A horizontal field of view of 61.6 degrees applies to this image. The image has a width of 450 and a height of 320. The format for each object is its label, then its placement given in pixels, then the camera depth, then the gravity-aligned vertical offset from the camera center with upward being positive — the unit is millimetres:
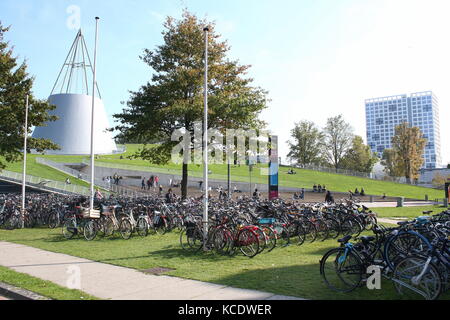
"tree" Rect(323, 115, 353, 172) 70375 +6470
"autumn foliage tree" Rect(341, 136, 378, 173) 69750 +3036
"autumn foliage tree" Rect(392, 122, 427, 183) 63438 +4282
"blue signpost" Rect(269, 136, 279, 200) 18266 -22
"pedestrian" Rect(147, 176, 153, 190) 36506 -908
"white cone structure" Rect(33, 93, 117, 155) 60562 +7797
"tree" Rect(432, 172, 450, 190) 56569 -1235
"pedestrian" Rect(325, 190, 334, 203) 22012 -1369
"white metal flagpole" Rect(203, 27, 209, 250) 9562 -1037
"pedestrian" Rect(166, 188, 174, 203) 17678 -1158
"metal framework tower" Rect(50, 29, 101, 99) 56538 +17642
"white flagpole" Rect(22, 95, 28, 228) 15625 -890
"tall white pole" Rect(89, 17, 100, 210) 14922 +4214
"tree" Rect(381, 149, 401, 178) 67019 +2078
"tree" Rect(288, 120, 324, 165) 72438 +6076
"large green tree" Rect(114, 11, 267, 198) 18766 +4153
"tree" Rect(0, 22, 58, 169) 18984 +3345
